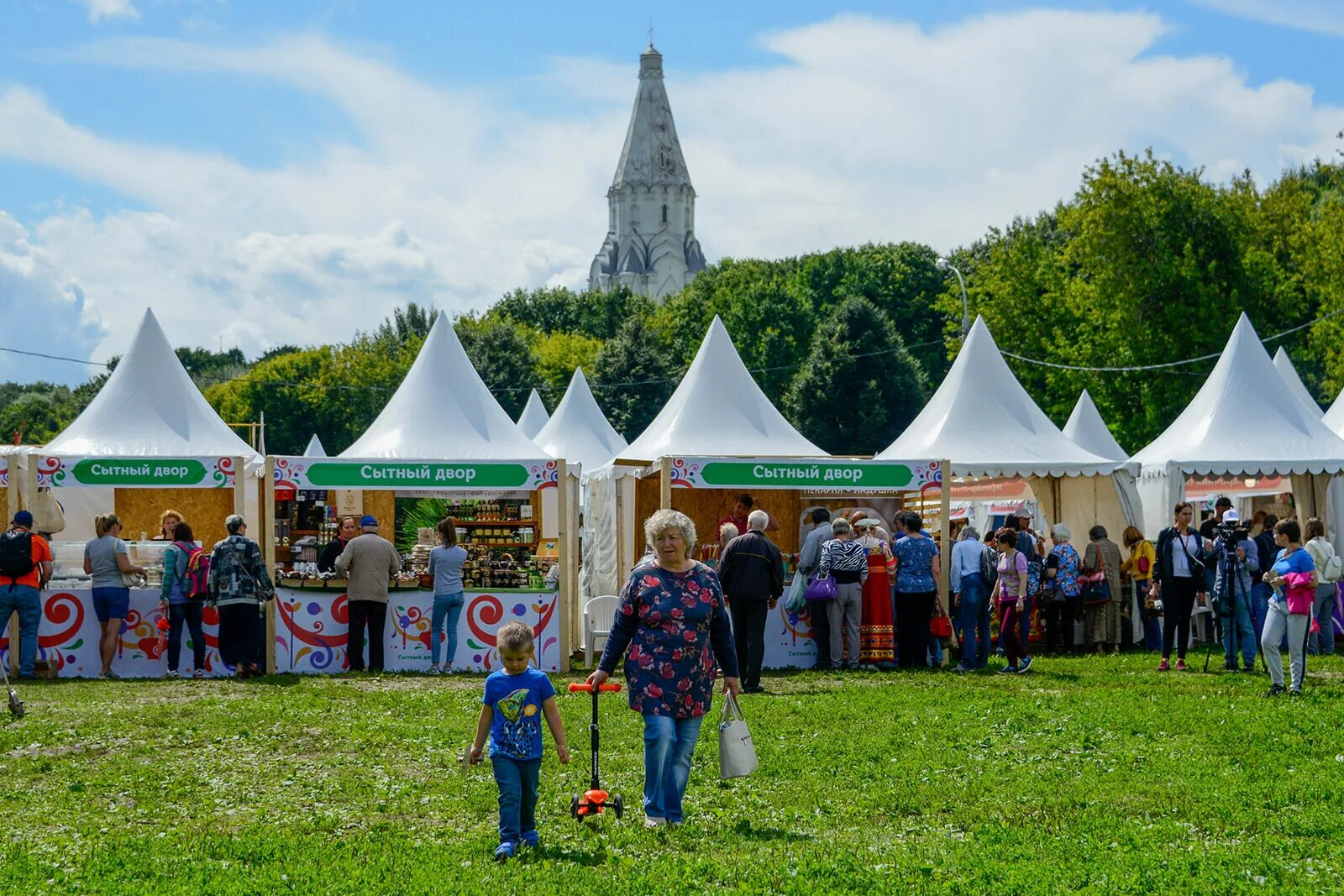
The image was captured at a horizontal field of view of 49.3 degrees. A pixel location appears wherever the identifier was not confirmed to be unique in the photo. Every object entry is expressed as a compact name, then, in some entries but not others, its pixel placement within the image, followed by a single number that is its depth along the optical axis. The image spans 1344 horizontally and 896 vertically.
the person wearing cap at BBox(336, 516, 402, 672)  14.55
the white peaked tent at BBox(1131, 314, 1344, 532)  18.77
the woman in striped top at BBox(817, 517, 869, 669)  14.70
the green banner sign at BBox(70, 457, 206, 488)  14.71
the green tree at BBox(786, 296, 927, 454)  51.38
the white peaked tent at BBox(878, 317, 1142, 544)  19.19
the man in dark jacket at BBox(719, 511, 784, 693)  12.83
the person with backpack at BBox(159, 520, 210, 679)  14.29
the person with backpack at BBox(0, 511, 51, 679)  14.05
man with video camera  13.66
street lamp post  34.12
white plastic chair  15.34
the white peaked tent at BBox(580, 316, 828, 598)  19.38
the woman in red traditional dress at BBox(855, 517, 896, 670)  14.90
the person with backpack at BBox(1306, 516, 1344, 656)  15.97
